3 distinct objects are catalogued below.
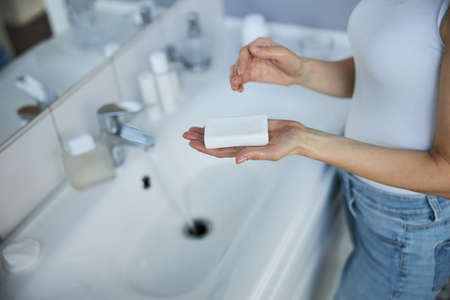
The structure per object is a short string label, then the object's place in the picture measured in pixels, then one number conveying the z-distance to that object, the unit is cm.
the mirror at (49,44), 88
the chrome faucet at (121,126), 90
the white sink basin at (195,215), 79
